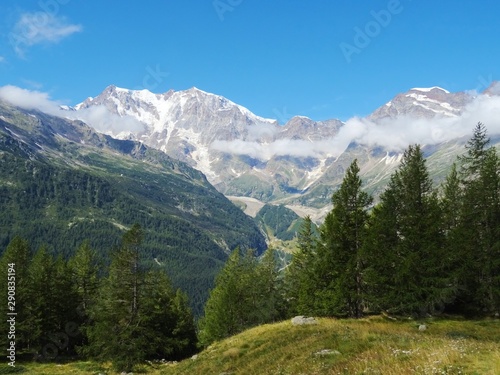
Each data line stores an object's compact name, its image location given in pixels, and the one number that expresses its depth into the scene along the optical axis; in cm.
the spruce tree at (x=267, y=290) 5978
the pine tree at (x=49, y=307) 5372
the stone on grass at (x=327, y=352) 1931
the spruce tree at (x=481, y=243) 4028
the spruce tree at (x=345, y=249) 3997
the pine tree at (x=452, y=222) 4025
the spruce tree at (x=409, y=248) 3750
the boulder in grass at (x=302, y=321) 3501
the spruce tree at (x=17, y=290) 5022
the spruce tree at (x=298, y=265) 5808
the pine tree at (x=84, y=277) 6162
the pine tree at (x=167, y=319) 4584
